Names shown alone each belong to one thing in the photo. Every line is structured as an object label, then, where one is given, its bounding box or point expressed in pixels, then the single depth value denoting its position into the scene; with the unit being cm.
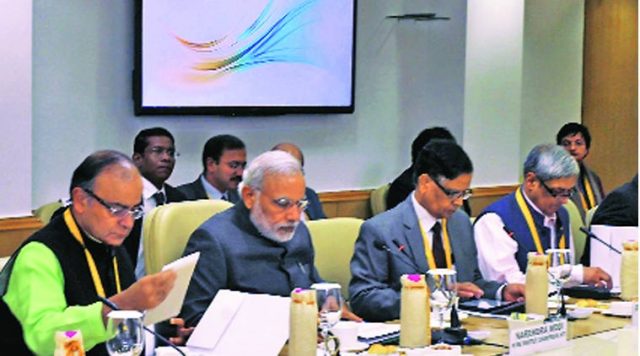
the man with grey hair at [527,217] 493
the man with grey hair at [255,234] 405
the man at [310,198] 668
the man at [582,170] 757
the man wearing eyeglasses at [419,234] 443
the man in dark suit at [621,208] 545
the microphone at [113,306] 300
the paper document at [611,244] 473
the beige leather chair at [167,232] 422
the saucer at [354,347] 348
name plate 348
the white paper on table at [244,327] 336
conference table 361
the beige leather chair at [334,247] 471
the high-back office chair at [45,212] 595
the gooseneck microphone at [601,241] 469
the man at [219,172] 642
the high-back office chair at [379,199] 794
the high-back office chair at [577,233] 585
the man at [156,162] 614
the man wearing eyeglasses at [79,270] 317
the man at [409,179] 729
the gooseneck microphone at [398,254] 444
